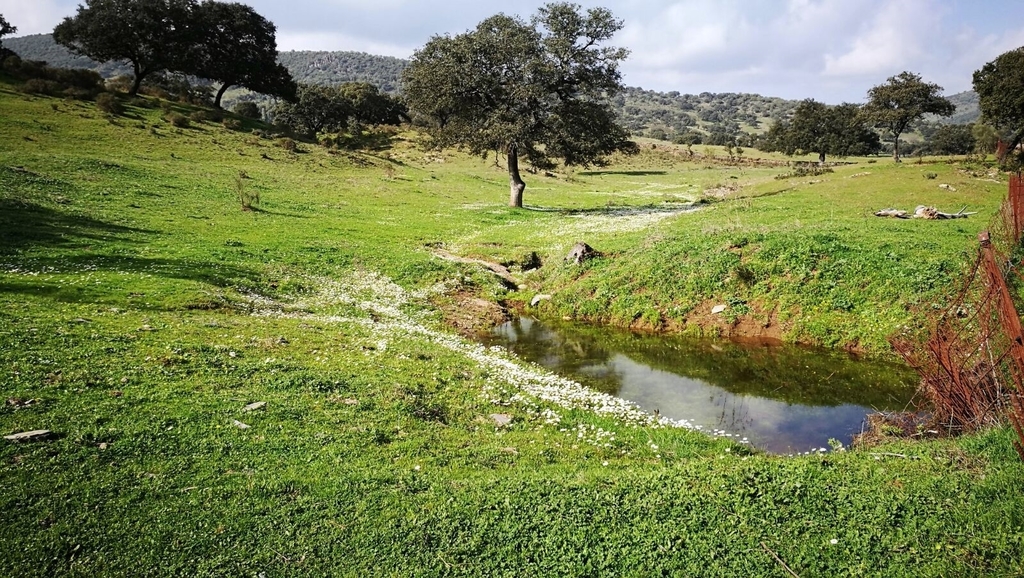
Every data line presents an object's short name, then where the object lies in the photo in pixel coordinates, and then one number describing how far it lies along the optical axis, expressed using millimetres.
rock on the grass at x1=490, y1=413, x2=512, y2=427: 11855
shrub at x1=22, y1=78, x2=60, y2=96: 57156
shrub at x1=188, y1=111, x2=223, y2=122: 66250
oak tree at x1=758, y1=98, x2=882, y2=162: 97062
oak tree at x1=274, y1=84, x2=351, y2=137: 102750
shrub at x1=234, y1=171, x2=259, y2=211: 37472
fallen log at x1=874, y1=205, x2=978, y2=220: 29469
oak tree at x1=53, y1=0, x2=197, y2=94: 69150
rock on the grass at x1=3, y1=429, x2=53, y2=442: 8289
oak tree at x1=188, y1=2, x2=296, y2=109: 81312
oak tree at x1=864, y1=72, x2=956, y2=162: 70812
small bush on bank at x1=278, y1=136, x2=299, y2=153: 64106
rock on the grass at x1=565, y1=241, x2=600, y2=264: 26892
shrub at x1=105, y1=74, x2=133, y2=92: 72369
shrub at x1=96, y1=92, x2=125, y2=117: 57312
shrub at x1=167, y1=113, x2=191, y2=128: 60938
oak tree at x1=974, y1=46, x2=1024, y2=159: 55406
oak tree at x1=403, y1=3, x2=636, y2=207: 42219
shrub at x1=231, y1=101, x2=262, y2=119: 111500
